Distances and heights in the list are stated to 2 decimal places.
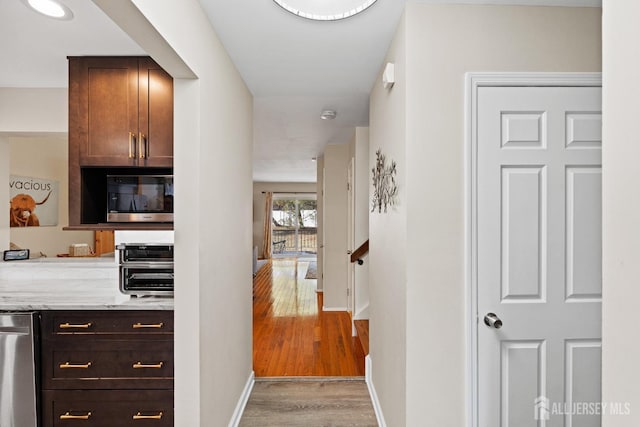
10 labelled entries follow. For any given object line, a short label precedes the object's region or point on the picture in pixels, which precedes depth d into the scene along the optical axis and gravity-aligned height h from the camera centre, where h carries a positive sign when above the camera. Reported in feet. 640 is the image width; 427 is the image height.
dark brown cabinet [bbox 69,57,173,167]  6.77 +1.83
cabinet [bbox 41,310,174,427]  6.05 -2.78
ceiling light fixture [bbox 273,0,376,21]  5.28 +3.16
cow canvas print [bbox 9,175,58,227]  14.37 +0.39
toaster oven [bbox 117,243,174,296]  6.49 -1.11
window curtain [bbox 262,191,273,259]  35.04 -1.79
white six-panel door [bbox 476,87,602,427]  5.17 -0.50
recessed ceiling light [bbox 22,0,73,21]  5.28 +3.18
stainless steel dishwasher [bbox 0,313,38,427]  5.99 -2.76
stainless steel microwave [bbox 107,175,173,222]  6.83 +0.27
